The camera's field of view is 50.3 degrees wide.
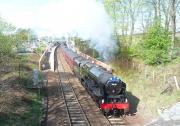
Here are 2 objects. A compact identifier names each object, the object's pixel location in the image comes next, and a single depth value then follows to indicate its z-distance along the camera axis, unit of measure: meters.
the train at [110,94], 12.32
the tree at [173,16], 18.75
